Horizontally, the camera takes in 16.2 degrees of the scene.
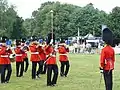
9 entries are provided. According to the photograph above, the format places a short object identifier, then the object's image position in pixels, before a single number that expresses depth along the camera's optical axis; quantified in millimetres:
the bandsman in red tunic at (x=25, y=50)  21706
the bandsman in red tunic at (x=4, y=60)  17625
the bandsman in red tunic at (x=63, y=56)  20359
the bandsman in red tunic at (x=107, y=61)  12570
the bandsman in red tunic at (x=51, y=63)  16750
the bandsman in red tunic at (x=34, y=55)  19422
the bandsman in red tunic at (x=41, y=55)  20312
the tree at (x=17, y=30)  97150
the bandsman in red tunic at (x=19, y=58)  20500
